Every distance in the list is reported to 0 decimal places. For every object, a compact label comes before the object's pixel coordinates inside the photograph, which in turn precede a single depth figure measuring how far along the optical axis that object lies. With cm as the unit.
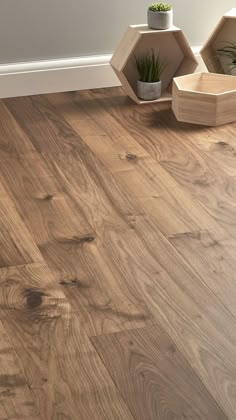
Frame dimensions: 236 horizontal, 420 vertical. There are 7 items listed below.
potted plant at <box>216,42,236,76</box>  324
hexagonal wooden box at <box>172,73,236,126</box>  285
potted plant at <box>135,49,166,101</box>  310
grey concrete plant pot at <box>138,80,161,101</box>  310
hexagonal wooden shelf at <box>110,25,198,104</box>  306
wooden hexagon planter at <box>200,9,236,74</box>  321
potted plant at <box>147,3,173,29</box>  301
